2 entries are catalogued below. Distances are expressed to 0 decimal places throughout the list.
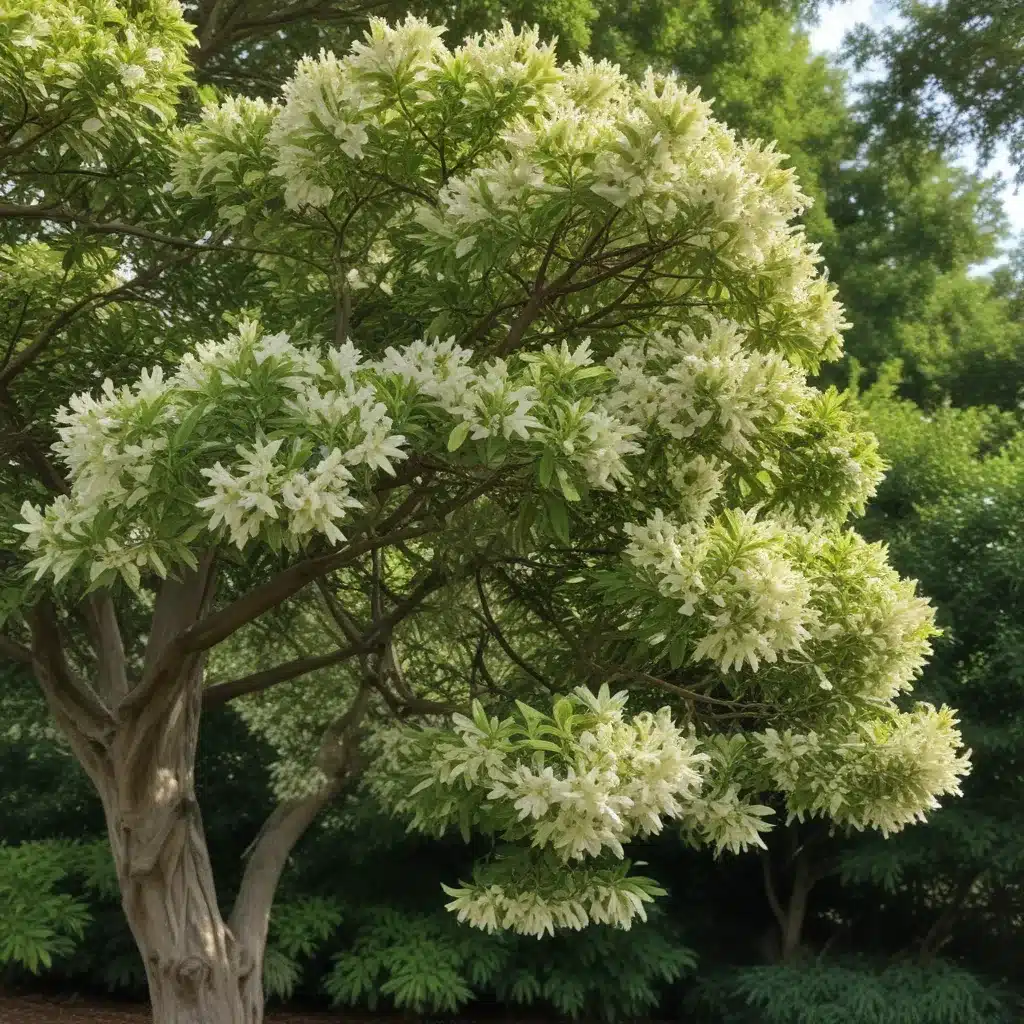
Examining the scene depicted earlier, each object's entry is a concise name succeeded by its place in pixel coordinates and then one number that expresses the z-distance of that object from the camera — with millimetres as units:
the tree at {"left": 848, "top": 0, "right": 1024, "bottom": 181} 8773
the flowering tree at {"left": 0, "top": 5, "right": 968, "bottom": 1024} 2875
